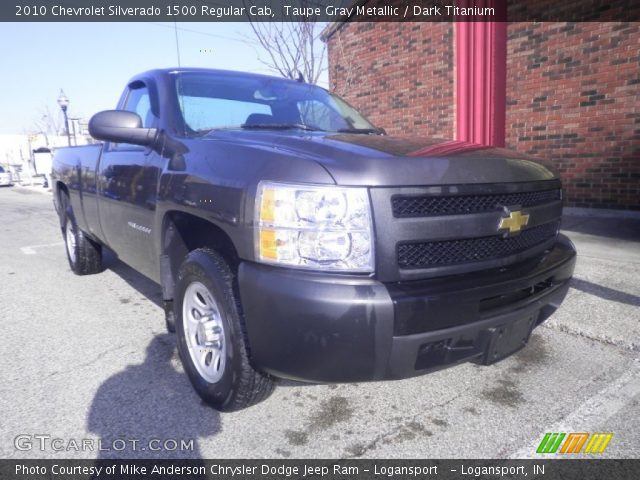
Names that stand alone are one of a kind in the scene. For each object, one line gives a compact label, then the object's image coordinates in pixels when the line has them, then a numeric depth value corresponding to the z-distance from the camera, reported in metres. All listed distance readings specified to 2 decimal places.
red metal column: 6.80
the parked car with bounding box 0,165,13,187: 28.80
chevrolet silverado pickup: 1.76
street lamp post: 18.50
